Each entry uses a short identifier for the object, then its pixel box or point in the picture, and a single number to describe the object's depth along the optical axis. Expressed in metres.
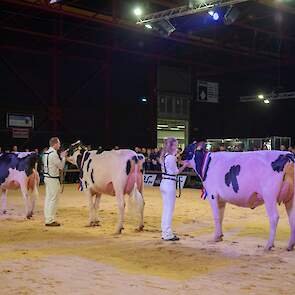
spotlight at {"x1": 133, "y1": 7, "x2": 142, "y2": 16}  17.72
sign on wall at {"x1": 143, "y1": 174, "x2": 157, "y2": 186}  22.83
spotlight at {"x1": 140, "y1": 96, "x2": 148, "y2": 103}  29.13
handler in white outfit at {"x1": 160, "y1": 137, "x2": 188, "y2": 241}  8.74
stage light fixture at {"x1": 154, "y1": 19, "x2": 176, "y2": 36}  17.48
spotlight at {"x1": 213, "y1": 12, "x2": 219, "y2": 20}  16.44
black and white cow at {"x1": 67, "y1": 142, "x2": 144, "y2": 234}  9.88
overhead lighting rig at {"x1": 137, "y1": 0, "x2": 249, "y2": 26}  14.75
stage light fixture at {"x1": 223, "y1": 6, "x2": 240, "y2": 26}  16.40
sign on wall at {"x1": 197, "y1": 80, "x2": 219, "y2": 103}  31.62
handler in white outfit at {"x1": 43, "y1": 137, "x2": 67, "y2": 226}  10.64
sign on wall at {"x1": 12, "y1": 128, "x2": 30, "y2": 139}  23.98
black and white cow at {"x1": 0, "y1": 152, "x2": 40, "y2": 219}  11.88
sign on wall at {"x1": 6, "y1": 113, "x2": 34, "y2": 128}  23.98
